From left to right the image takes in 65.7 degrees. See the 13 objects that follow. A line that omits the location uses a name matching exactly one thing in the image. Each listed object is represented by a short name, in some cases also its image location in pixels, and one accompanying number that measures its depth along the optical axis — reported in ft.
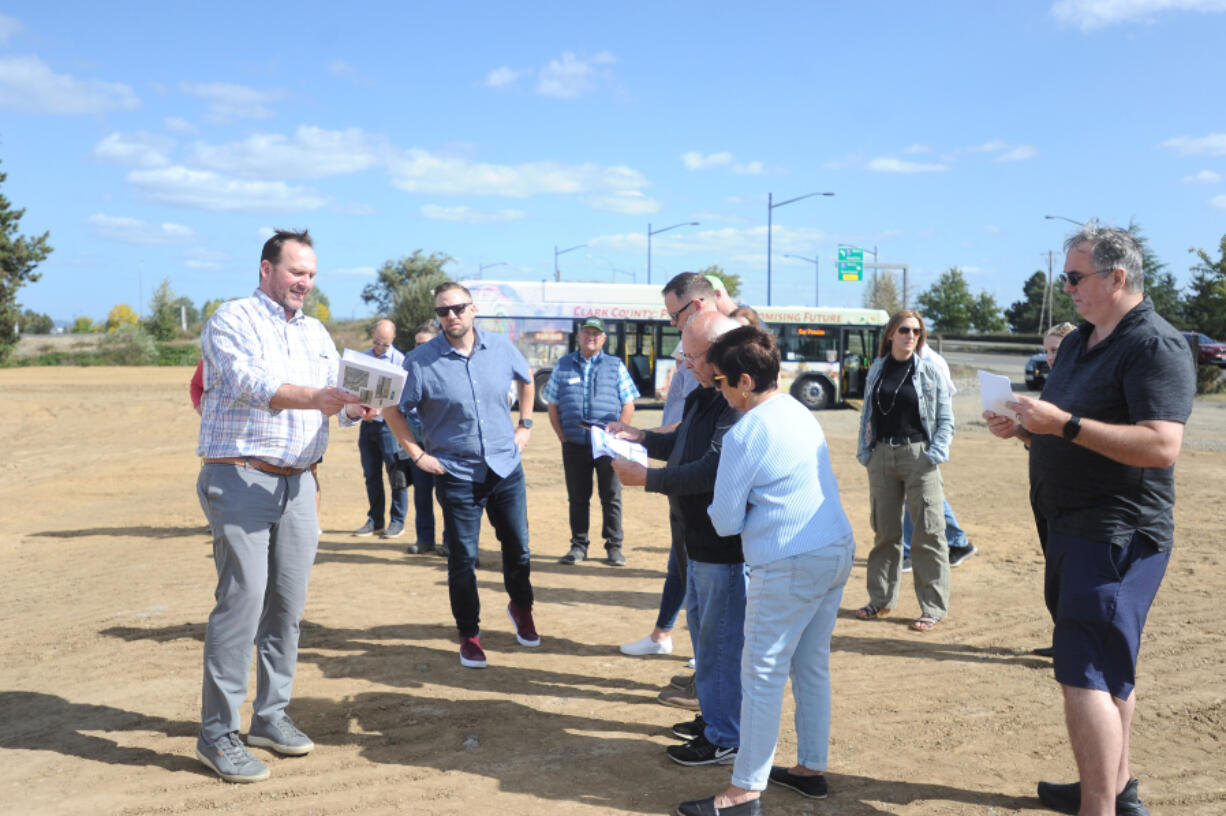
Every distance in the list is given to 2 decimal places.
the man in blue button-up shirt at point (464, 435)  17.01
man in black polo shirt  10.21
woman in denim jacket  20.08
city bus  76.79
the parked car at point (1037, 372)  93.15
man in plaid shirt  12.64
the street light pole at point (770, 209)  148.84
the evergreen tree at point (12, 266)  129.70
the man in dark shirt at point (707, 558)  12.67
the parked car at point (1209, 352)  104.17
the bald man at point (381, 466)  28.96
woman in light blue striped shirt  11.12
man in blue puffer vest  26.53
